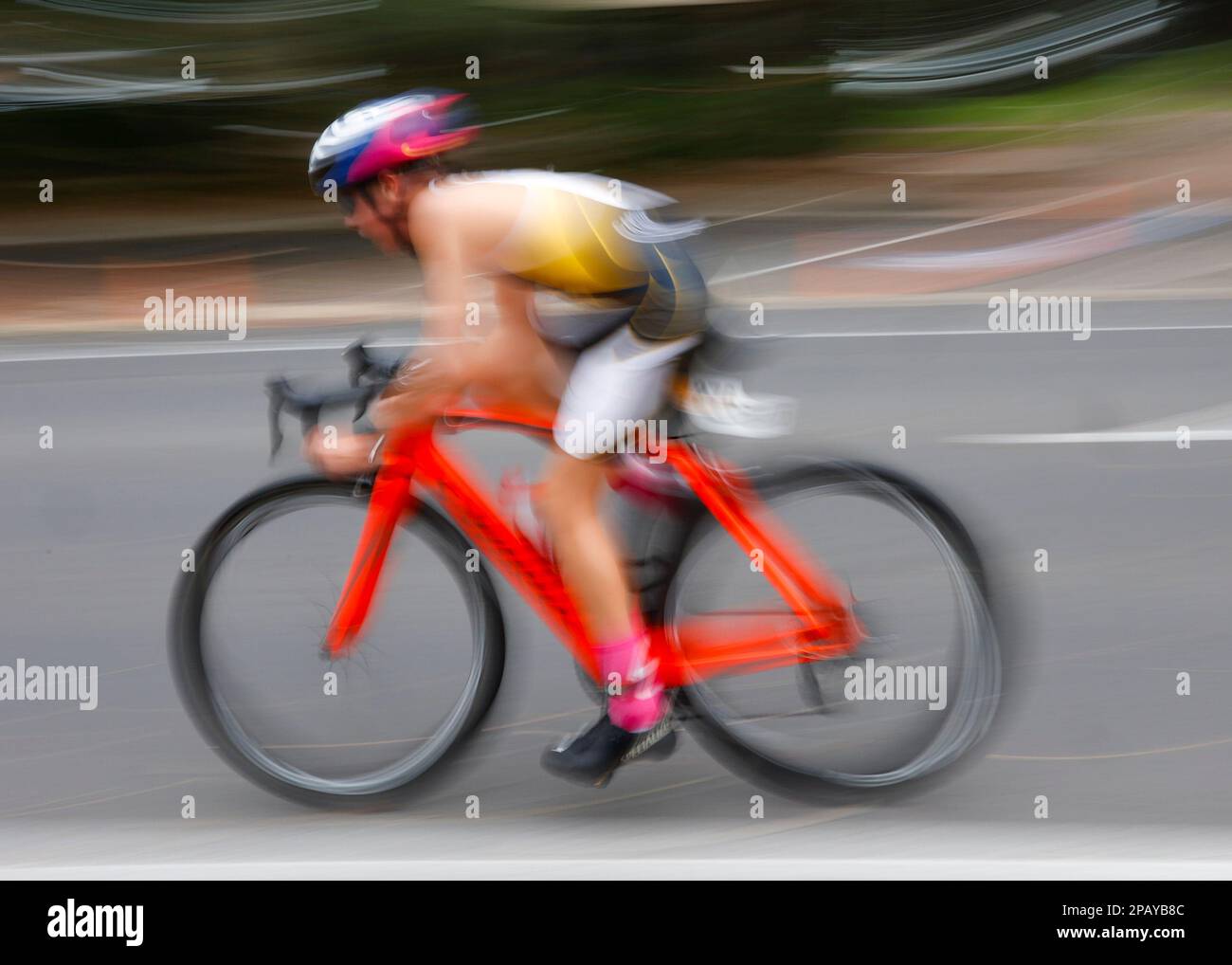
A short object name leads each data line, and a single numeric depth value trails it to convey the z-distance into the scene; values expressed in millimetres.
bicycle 3350
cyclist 3098
